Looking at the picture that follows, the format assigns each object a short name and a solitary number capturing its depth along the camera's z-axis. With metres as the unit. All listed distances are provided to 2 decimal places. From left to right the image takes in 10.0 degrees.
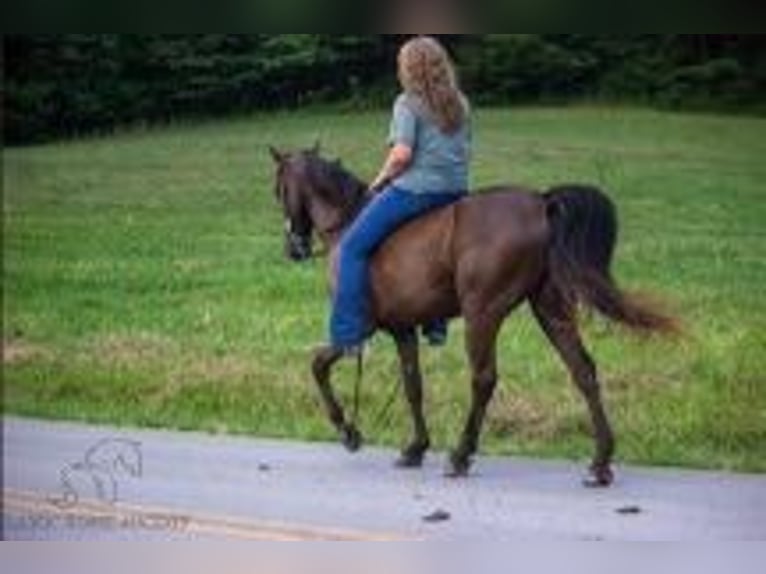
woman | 13.54
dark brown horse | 13.30
